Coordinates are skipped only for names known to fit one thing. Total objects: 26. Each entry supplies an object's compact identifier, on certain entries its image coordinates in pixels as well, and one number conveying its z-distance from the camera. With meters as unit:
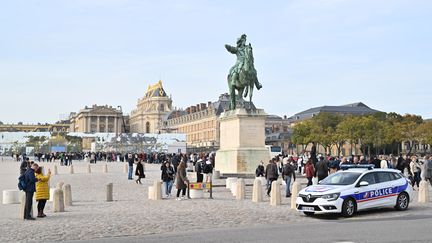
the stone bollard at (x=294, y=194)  19.50
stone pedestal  32.53
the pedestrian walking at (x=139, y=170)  32.12
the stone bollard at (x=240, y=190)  22.75
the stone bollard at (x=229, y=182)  26.45
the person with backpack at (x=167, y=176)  24.16
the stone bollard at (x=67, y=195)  20.75
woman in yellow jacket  17.09
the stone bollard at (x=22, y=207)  16.73
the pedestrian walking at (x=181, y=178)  22.58
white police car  16.94
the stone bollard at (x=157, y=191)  23.07
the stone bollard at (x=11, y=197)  21.78
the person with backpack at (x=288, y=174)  23.97
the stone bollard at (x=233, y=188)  24.54
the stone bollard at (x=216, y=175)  32.44
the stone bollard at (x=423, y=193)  21.61
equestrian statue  34.06
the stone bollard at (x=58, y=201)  18.64
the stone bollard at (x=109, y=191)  22.52
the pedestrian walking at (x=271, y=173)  23.81
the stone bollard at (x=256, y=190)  21.77
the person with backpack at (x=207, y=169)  29.14
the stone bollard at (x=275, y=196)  20.56
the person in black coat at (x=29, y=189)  16.47
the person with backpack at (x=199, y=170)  27.06
